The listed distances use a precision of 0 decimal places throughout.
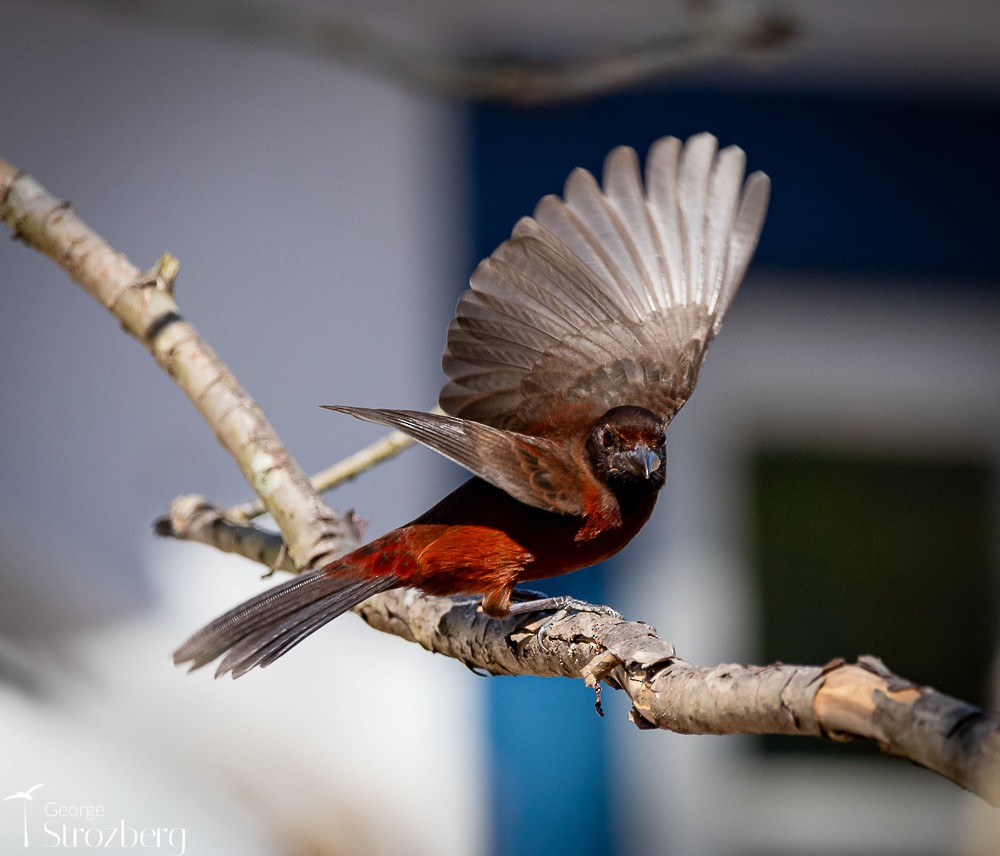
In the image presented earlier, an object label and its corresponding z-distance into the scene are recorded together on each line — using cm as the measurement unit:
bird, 554
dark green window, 1374
